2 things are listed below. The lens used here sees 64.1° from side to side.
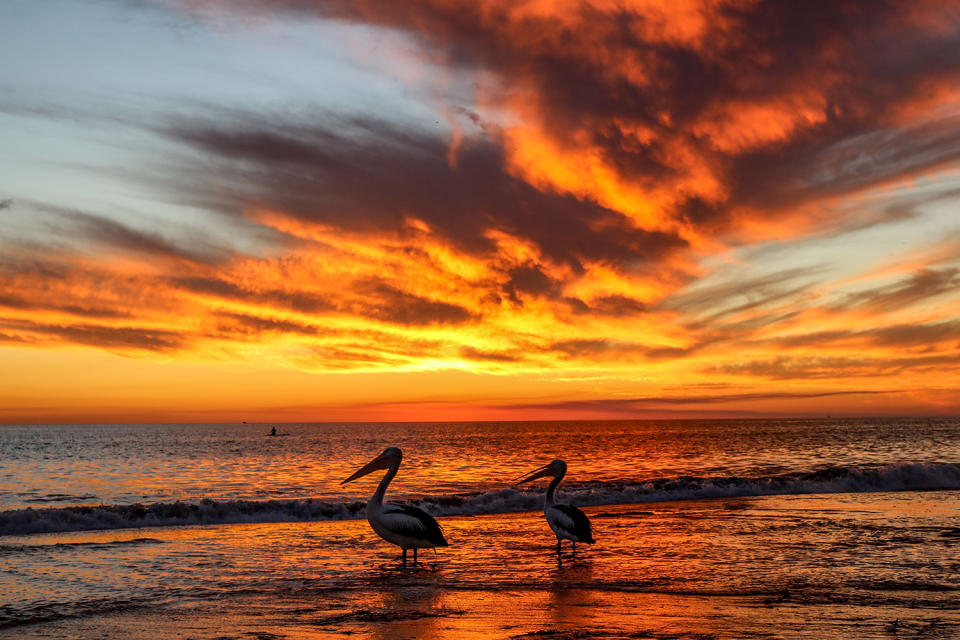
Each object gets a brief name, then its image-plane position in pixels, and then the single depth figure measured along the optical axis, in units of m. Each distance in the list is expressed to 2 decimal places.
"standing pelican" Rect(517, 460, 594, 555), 14.29
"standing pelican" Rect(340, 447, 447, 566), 13.59
